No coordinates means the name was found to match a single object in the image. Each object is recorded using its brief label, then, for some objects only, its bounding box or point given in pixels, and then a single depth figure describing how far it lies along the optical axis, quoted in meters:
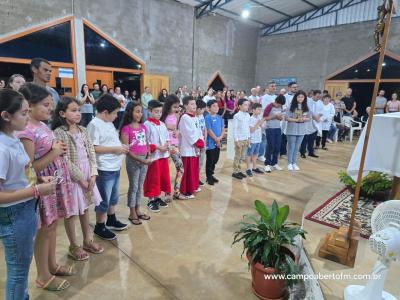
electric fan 1.34
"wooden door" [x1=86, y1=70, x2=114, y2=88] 8.33
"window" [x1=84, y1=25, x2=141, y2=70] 8.15
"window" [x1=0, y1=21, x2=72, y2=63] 6.71
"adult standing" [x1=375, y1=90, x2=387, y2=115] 9.28
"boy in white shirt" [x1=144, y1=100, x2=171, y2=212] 2.82
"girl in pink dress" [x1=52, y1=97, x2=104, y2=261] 1.88
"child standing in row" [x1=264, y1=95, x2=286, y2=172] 4.48
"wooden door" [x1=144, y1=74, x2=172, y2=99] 9.79
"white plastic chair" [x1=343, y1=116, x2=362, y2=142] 8.45
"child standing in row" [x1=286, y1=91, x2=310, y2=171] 4.49
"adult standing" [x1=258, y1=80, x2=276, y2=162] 5.40
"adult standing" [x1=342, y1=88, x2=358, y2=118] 8.79
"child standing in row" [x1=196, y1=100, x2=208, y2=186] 3.54
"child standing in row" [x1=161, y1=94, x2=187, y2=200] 3.15
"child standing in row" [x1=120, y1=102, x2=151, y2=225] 2.51
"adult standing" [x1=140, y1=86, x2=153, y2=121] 8.48
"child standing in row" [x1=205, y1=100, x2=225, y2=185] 3.73
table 2.08
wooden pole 1.66
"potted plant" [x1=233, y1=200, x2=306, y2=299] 1.67
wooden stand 1.76
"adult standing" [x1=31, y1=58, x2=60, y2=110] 2.32
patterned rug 2.58
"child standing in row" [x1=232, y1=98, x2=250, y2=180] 4.06
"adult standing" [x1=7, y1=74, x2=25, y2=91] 2.62
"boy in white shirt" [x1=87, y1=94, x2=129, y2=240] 2.21
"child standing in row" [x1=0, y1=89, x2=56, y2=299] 1.24
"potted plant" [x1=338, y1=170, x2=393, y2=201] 3.10
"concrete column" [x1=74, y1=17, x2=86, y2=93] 7.75
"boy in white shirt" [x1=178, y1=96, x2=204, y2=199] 3.24
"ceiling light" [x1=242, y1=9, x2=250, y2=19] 11.16
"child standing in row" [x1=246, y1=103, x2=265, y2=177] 4.37
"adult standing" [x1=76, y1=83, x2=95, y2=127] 6.64
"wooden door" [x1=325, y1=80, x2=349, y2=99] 11.53
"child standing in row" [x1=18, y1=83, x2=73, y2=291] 1.56
